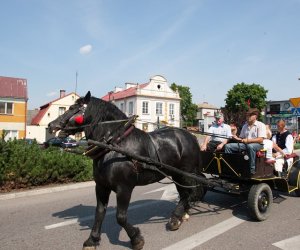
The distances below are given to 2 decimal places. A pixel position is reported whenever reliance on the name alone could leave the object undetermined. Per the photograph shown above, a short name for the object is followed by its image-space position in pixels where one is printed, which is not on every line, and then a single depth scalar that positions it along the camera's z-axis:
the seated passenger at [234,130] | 10.30
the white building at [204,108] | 94.05
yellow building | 34.47
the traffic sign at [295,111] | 13.94
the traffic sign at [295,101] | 13.69
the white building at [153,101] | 47.22
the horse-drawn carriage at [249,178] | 5.67
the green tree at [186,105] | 65.71
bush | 8.11
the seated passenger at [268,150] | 6.30
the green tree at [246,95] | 57.06
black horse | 4.30
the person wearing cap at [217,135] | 6.61
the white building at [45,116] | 43.31
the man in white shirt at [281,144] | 6.81
